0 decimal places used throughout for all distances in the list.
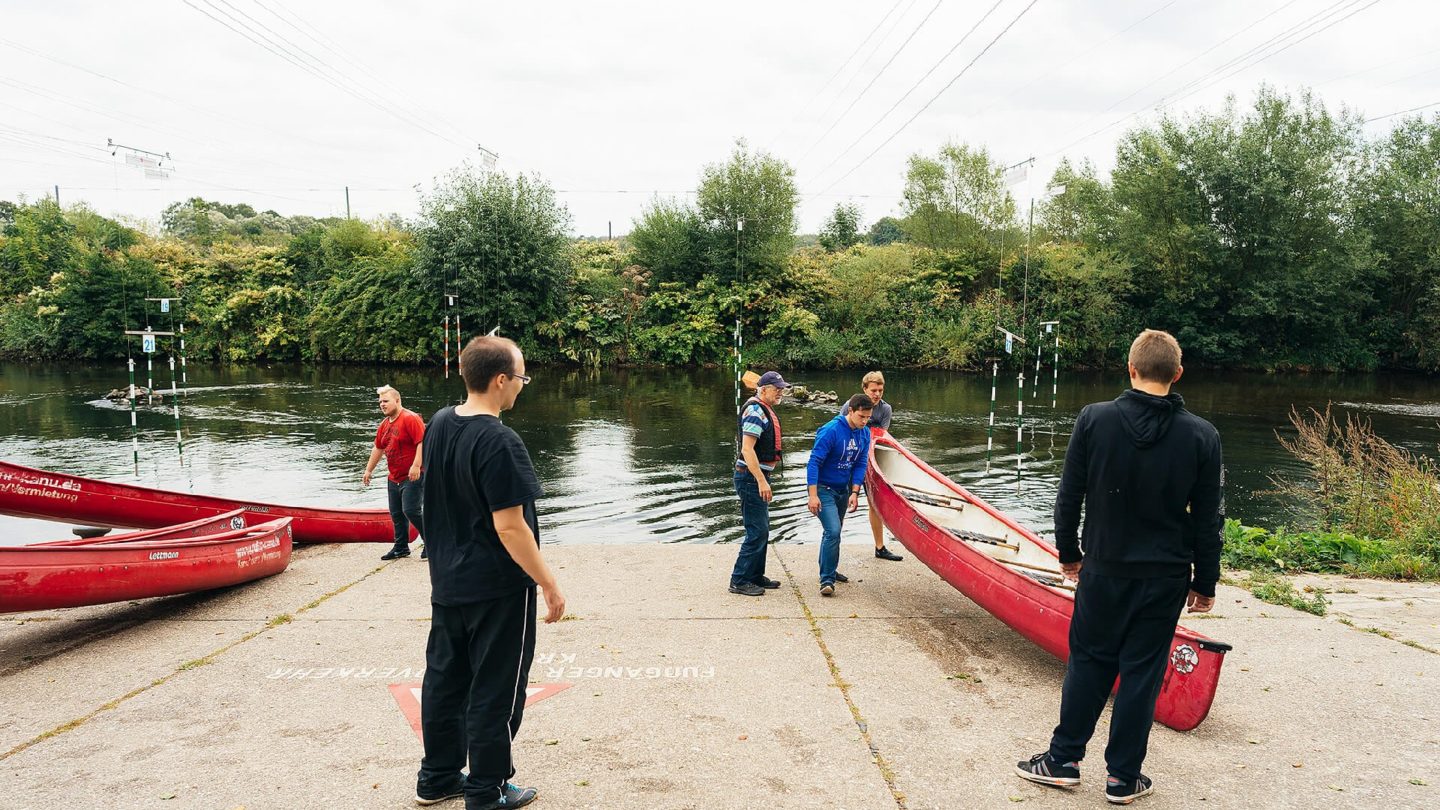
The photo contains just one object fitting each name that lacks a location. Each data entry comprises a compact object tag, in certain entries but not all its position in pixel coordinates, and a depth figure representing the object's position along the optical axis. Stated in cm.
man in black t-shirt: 307
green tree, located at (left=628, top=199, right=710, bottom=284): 3909
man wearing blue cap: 636
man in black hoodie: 334
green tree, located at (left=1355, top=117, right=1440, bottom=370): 3269
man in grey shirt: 787
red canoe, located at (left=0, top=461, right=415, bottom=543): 738
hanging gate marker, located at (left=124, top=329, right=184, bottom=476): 1731
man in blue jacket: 654
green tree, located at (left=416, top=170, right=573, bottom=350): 3497
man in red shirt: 772
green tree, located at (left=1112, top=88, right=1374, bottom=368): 3231
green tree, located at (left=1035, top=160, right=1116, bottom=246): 3666
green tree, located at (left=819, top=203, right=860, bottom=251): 5259
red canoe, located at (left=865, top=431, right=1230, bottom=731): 399
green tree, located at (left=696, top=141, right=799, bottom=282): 3831
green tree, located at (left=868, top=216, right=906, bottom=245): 6921
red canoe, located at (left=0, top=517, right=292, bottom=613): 509
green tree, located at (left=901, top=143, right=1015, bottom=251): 3800
